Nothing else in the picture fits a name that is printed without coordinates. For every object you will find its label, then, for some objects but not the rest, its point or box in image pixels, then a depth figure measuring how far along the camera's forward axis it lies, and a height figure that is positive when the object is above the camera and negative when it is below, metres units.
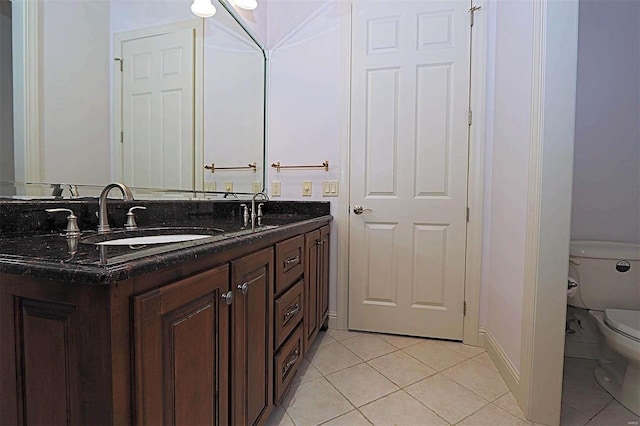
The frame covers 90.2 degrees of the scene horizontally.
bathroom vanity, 0.56 -0.27
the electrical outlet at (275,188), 2.40 +0.07
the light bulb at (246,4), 2.11 +1.30
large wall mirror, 0.95 +0.40
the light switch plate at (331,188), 2.29 +0.07
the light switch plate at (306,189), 2.34 +0.07
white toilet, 1.58 -0.47
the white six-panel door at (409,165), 2.11 +0.23
